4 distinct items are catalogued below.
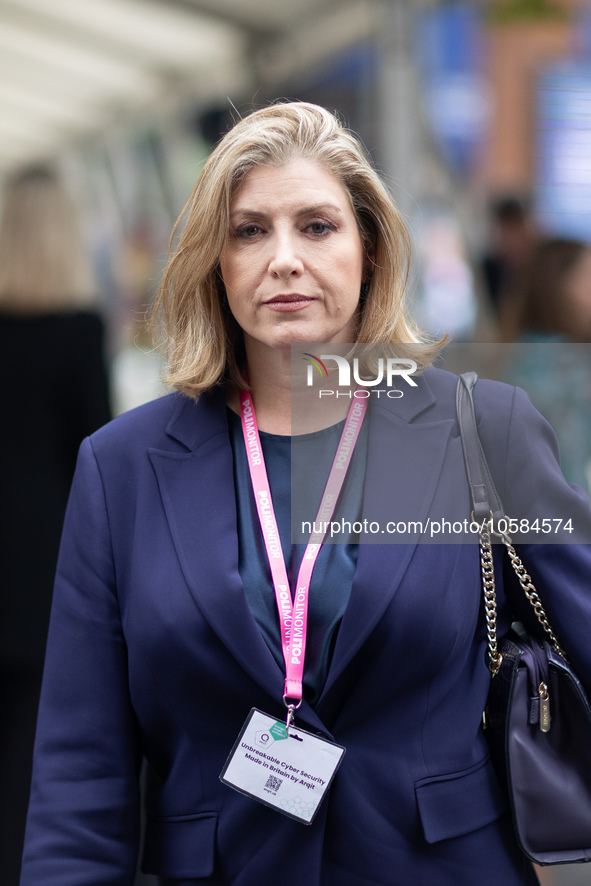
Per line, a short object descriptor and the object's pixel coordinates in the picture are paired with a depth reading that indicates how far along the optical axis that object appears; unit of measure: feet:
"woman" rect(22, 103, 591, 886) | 10.48
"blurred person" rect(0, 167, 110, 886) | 18.67
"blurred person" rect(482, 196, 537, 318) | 37.81
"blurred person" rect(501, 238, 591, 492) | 20.62
